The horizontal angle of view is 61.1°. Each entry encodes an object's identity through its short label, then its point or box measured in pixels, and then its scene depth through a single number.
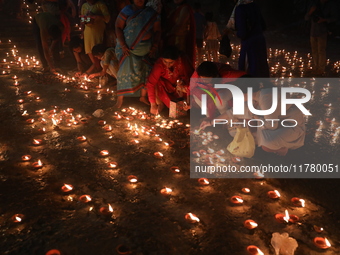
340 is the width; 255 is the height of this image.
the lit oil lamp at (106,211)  2.68
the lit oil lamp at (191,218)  2.62
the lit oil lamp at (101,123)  4.62
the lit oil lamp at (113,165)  3.44
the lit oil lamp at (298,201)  2.85
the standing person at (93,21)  6.29
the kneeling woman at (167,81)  4.66
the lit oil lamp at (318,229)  2.50
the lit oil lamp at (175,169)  3.40
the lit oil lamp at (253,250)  2.28
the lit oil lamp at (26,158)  3.48
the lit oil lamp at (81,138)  4.08
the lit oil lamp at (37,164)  3.36
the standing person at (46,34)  6.86
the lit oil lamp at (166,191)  3.01
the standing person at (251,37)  4.43
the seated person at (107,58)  5.77
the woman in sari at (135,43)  4.84
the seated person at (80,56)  6.98
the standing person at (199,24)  8.10
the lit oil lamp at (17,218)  2.52
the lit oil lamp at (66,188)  2.97
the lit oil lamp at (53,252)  2.20
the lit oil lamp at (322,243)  2.35
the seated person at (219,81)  3.84
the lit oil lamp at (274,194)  2.97
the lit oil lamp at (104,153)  3.72
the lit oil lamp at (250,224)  2.56
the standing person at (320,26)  7.05
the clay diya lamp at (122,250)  2.24
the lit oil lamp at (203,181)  3.20
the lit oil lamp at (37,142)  3.90
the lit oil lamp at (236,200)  2.87
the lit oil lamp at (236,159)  3.67
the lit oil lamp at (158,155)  3.73
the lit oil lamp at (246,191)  3.06
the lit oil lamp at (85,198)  2.84
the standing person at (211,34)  8.35
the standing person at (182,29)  5.09
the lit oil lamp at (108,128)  4.43
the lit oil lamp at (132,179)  3.19
